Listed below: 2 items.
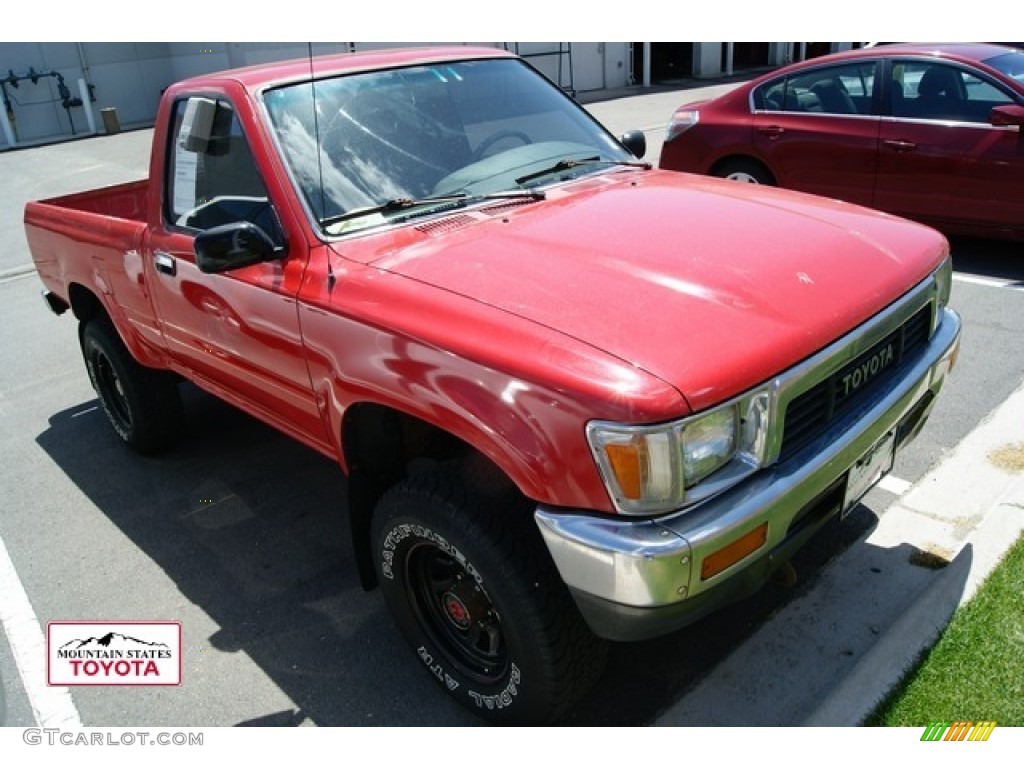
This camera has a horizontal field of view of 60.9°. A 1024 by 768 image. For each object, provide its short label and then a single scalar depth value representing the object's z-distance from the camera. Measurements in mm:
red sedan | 6273
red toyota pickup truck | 2133
